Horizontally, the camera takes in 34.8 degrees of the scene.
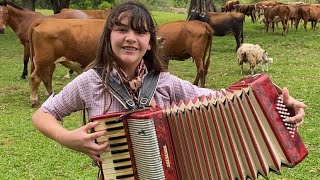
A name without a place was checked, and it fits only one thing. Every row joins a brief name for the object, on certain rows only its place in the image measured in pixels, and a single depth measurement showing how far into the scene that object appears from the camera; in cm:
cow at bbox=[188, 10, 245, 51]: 1797
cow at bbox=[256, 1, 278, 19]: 2892
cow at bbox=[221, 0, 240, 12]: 3169
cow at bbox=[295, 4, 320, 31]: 2478
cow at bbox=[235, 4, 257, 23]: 2947
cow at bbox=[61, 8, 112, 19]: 1558
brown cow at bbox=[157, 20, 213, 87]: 1066
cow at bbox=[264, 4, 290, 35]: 2299
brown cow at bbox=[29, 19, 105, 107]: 899
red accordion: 257
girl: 270
